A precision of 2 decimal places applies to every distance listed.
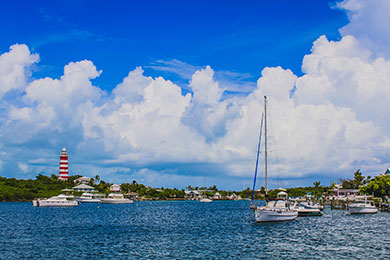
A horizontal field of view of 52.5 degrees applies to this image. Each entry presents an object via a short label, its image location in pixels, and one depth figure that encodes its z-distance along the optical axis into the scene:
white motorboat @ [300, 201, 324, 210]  99.12
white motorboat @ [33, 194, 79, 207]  159.12
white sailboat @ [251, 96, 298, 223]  70.06
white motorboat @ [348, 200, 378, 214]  100.75
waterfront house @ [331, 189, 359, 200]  182.00
